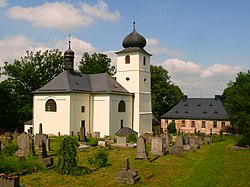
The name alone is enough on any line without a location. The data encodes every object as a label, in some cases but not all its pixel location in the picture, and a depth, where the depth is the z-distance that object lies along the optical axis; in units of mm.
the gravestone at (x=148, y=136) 26511
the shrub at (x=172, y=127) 48031
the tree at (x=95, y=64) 53094
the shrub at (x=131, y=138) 26669
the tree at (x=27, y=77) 43059
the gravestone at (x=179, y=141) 22641
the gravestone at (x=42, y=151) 15059
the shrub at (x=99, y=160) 15181
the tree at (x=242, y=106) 26367
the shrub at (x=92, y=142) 23886
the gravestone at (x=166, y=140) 23297
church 32438
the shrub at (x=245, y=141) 24334
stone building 46719
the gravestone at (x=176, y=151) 19750
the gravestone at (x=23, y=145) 17441
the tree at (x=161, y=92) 54219
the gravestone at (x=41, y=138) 20453
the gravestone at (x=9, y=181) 8906
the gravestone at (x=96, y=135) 30689
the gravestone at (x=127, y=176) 11938
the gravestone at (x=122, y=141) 23906
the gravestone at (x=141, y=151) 17375
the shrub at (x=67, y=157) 13211
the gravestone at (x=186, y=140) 24591
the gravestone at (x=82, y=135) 26102
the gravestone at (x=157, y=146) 19562
